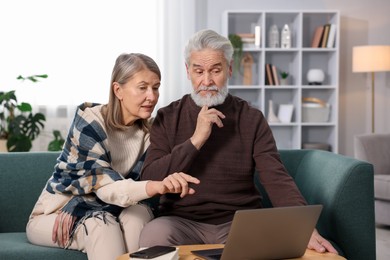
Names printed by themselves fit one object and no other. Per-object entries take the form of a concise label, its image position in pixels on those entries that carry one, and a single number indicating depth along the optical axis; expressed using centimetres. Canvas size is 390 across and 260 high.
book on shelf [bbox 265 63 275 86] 673
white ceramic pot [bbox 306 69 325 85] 675
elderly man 251
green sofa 263
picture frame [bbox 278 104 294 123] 676
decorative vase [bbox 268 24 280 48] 670
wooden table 206
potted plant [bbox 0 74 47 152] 572
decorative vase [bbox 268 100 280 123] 674
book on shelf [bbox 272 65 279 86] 671
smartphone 192
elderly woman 248
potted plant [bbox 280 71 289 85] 677
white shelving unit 667
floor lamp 652
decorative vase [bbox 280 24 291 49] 669
